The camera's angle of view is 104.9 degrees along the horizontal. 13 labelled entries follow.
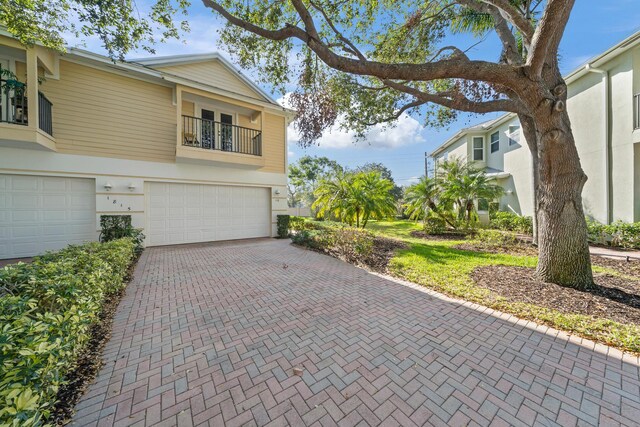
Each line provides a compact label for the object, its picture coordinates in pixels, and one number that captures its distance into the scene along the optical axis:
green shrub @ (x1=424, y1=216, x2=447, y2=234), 12.91
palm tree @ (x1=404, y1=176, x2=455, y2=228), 12.75
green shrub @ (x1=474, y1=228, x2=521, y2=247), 9.72
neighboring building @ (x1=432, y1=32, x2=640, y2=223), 8.78
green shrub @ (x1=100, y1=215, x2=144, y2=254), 8.22
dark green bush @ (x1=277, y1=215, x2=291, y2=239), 12.26
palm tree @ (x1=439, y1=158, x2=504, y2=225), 11.91
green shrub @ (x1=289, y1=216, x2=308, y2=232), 13.20
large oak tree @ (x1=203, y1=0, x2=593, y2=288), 4.56
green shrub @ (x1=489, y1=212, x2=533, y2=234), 12.57
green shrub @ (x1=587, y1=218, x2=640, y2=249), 8.52
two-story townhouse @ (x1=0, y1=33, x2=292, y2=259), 7.43
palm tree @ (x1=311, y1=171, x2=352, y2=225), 11.24
